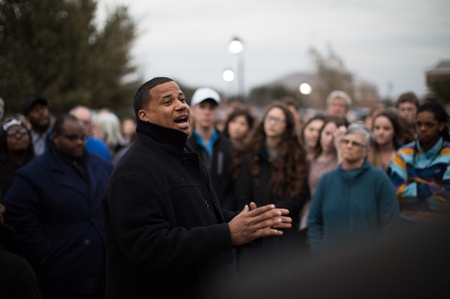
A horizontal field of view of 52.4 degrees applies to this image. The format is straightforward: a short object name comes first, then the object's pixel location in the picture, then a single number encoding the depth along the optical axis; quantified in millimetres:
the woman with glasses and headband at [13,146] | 5137
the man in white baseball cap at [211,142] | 5883
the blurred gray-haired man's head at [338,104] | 8180
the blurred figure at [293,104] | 8477
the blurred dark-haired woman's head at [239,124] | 7559
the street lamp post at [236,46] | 16516
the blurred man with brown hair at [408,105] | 7066
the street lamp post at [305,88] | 18255
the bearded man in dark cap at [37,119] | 6418
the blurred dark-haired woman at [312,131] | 6234
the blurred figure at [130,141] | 6988
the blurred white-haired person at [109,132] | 8531
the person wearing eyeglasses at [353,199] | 4422
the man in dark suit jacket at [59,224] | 4164
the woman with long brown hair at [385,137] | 5887
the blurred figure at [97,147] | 6637
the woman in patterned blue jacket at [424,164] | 4523
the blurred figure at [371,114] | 7258
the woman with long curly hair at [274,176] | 5211
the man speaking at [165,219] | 2463
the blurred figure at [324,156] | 5500
